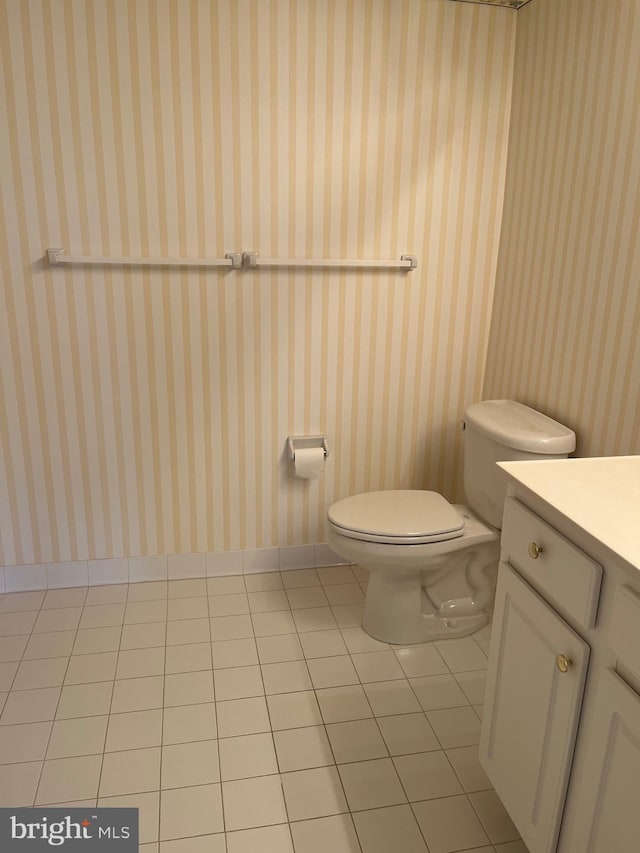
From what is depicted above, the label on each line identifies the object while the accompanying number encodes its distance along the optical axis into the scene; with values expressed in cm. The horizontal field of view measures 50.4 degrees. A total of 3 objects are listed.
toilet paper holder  257
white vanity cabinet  105
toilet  208
